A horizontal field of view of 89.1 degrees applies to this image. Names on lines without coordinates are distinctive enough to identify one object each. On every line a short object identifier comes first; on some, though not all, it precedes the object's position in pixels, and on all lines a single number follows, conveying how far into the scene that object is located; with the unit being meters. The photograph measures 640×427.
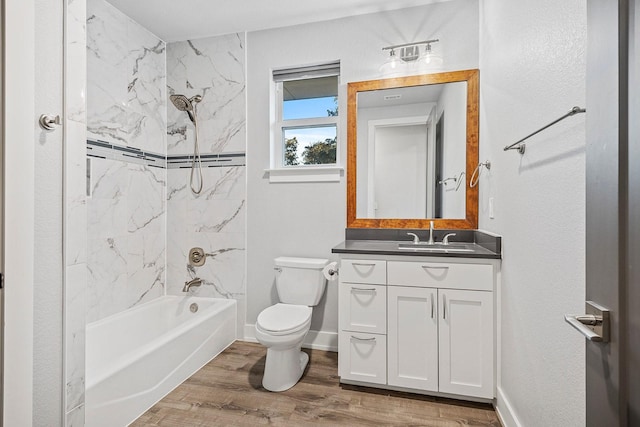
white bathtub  1.63
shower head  2.74
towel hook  2.27
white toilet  2.01
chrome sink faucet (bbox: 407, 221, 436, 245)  2.34
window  2.72
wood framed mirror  2.38
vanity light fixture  2.42
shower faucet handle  2.94
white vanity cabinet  1.87
